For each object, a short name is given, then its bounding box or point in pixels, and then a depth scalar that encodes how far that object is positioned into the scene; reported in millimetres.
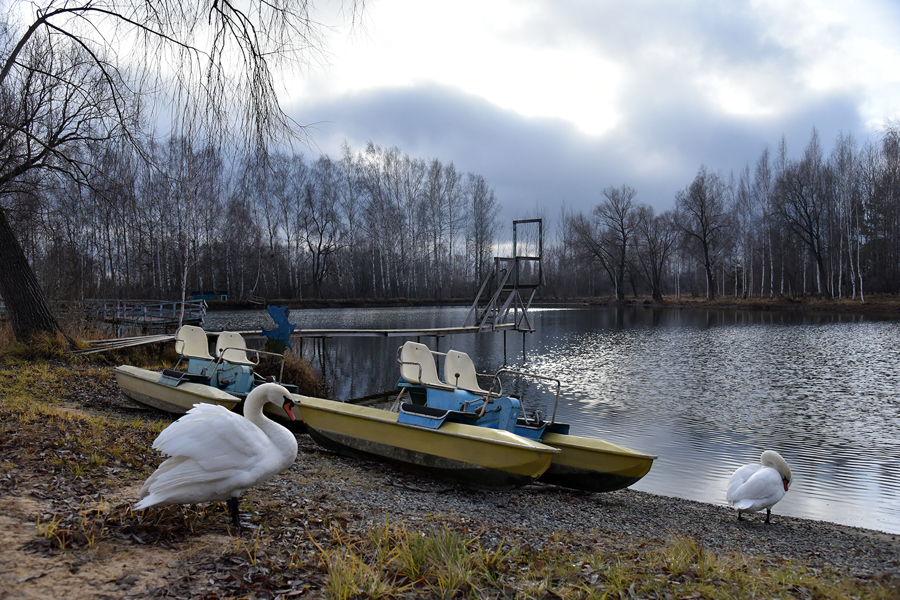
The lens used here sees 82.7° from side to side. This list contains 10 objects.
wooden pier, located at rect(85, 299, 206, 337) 21438
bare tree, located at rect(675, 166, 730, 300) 52125
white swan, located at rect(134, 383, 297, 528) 3445
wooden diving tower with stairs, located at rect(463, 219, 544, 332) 20266
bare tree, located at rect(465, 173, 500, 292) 60156
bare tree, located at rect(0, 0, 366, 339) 4145
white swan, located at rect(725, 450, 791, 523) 6301
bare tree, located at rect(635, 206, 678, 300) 57062
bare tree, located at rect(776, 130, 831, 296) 45750
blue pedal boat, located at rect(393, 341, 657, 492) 6969
